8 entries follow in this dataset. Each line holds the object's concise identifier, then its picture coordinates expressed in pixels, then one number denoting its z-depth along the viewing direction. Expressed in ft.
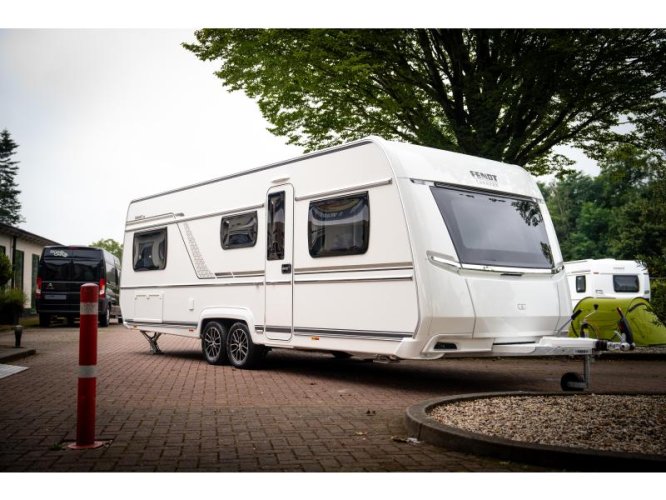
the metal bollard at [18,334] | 41.96
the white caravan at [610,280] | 77.30
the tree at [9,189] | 176.86
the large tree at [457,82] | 41.37
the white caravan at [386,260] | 25.17
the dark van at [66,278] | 71.10
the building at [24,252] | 91.50
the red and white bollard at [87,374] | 16.69
